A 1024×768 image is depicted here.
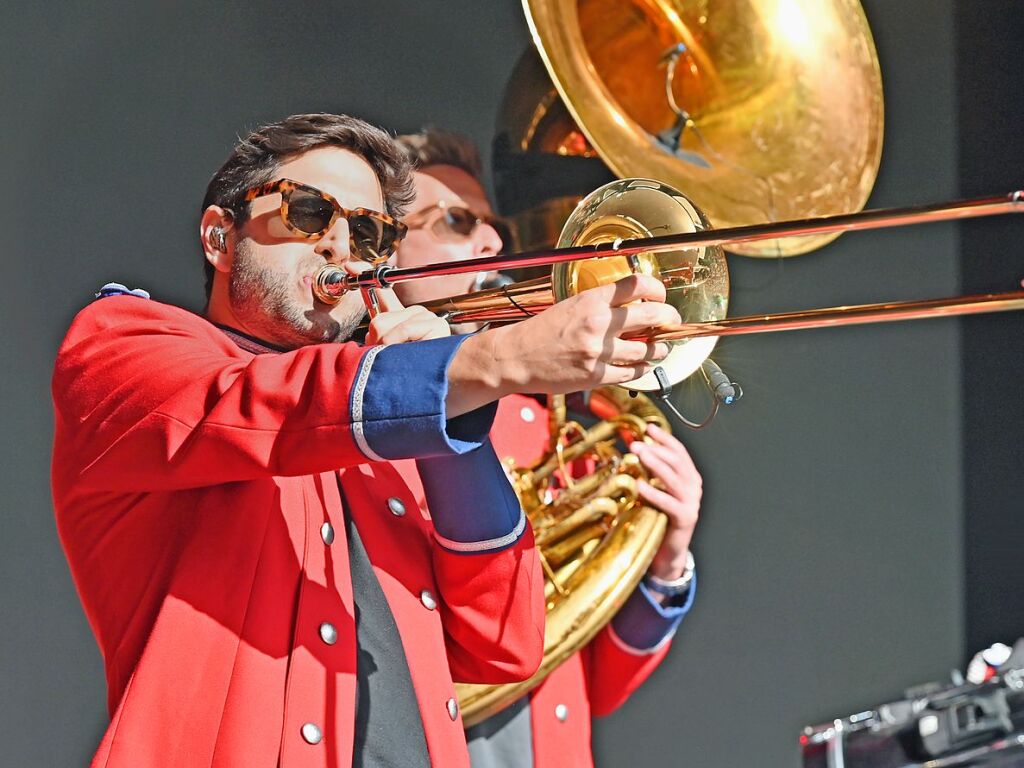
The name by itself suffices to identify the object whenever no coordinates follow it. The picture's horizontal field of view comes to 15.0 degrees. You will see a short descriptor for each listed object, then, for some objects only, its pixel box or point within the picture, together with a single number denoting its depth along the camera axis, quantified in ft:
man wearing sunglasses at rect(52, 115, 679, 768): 11.23
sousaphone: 13.89
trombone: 11.24
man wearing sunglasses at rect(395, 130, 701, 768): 13.20
